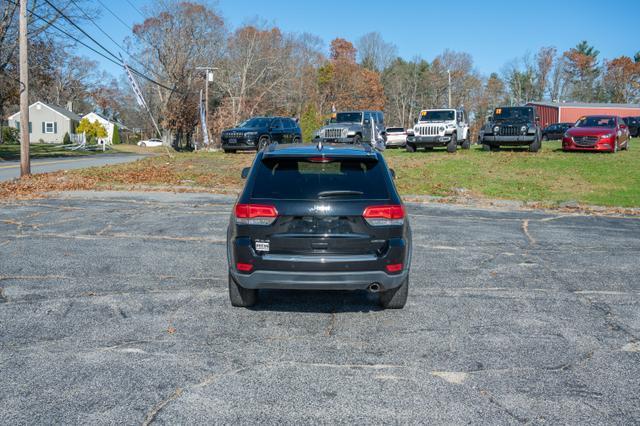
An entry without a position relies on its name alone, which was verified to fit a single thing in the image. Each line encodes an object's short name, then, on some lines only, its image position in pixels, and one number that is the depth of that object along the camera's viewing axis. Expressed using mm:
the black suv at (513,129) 25172
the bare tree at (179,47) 61750
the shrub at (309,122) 34000
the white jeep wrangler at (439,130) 26234
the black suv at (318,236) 5539
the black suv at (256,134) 27047
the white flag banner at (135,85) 27934
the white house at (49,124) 75812
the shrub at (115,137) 82769
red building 67000
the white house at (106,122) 86875
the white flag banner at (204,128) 52212
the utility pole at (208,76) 52044
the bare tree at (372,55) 91938
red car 24953
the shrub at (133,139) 98150
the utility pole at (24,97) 20422
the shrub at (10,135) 70250
